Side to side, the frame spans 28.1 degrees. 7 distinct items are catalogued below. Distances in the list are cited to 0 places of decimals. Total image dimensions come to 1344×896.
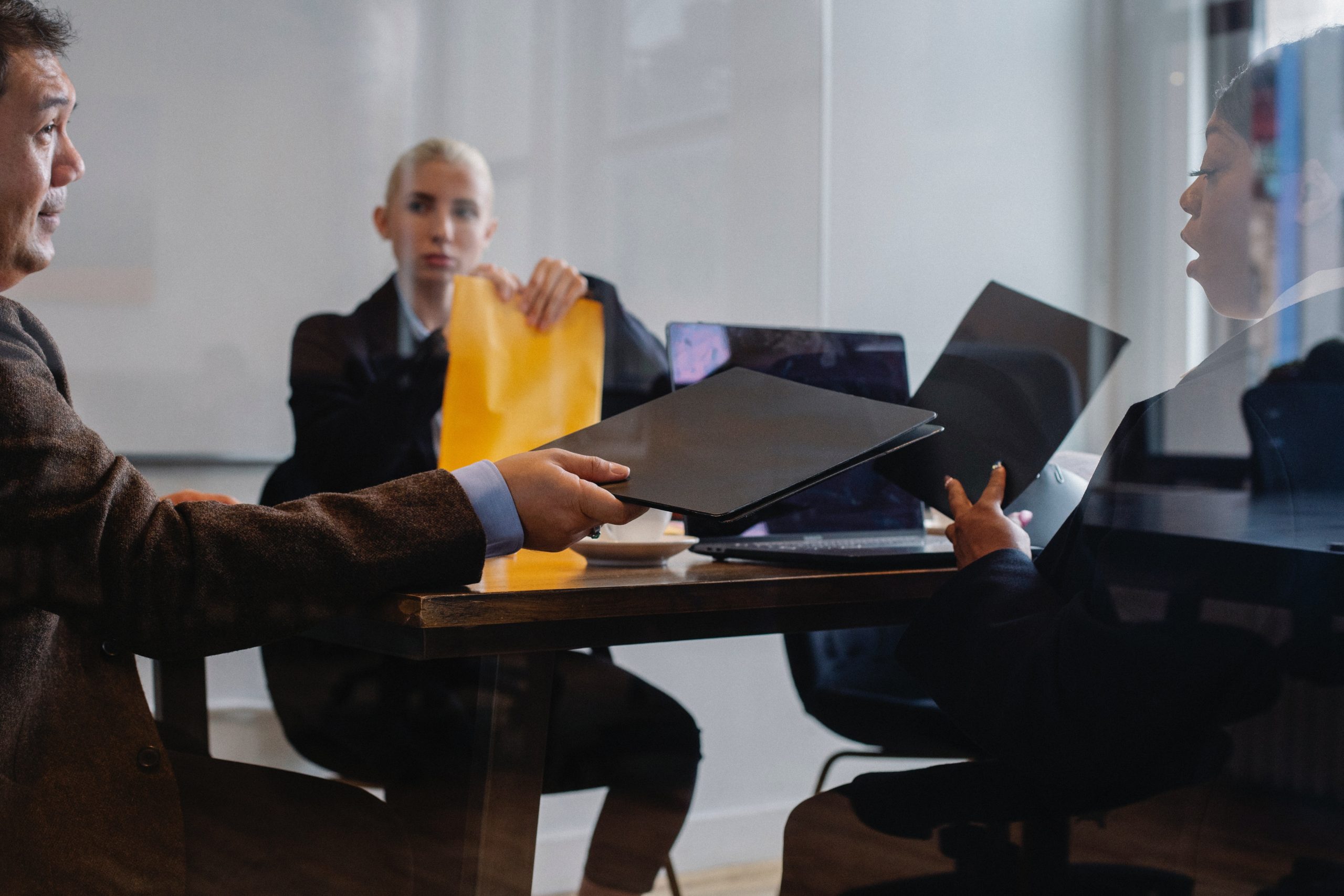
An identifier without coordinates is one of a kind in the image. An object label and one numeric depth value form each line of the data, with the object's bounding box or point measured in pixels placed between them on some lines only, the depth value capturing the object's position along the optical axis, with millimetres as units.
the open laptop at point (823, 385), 3439
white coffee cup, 3248
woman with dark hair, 2879
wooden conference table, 2922
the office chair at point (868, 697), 3354
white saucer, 3223
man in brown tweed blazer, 2901
